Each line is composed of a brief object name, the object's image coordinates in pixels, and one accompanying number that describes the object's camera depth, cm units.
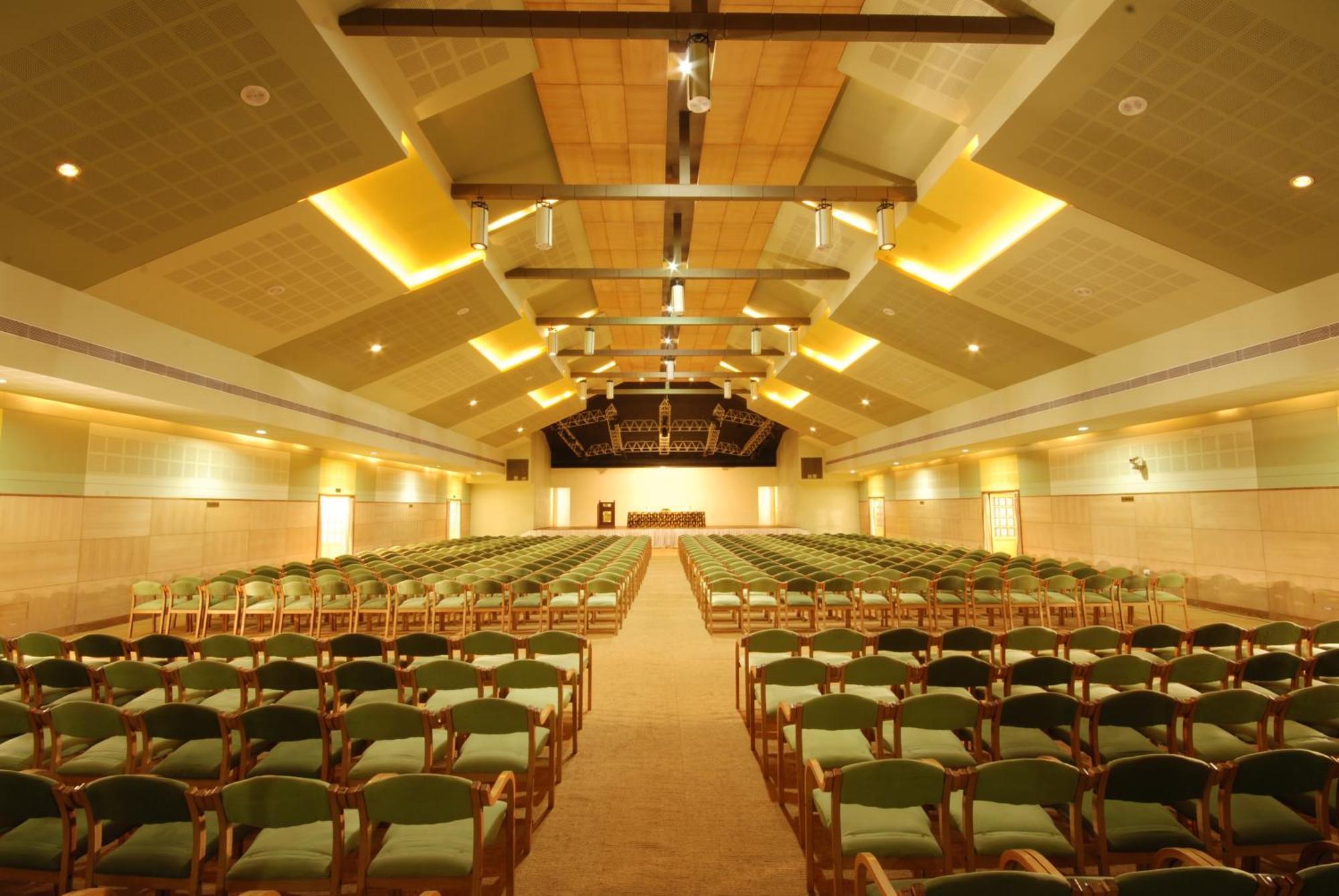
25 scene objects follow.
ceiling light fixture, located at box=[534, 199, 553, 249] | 820
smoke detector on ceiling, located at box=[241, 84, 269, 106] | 541
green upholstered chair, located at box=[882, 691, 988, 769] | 340
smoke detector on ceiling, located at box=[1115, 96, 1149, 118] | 554
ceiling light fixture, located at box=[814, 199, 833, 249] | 821
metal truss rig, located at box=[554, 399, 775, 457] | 2967
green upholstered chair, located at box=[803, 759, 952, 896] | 256
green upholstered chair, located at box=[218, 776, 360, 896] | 239
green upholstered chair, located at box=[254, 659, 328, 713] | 434
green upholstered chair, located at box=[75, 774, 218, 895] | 234
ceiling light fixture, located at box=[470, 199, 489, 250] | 845
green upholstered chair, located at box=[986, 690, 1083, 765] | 348
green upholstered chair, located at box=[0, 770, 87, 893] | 237
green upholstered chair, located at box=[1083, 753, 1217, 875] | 259
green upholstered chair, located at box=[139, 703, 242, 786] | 329
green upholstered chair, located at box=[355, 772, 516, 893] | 242
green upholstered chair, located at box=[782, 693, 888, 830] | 348
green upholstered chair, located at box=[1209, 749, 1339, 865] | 257
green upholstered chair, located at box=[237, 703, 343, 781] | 333
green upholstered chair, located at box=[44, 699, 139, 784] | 327
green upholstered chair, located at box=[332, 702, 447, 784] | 331
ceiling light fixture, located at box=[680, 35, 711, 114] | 563
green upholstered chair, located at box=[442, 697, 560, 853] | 341
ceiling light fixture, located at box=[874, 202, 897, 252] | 863
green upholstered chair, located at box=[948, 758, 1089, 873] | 260
